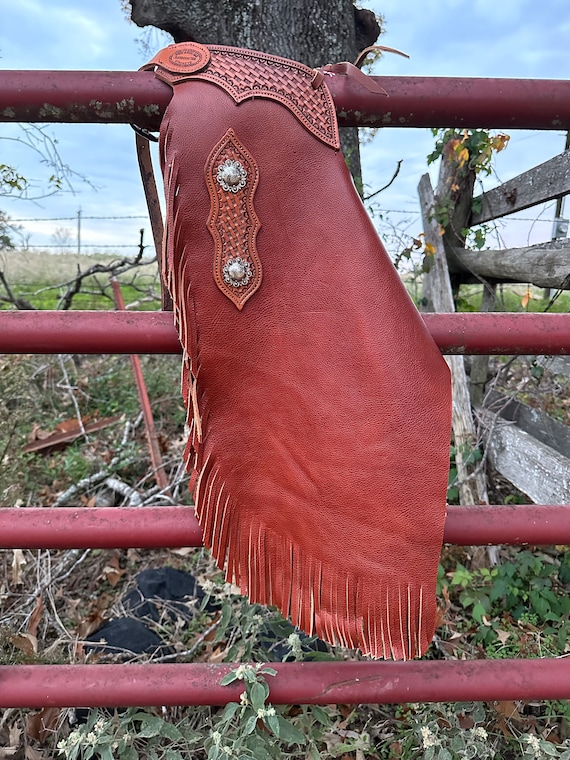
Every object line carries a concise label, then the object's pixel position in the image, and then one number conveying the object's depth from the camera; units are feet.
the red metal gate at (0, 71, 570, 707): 2.53
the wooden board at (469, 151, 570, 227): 6.69
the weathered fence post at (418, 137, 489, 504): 8.02
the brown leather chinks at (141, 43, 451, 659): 2.55
